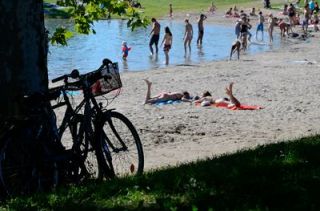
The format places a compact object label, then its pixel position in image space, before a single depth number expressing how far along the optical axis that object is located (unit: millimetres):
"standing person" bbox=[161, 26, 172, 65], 30422
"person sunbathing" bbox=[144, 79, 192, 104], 17375
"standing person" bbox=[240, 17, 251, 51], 35962
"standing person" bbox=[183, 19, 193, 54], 35562
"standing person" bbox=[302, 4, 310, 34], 45862
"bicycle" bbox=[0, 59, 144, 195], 5969
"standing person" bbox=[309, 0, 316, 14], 53281
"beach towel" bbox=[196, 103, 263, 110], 15938
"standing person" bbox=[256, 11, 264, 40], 43244
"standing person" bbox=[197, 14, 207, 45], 38375
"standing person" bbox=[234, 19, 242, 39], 39206
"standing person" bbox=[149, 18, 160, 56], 32344
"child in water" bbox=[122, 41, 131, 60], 32262
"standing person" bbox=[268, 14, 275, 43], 41288
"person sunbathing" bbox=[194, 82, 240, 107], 16016
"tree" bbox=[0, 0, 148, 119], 6438
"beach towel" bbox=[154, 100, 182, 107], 17172
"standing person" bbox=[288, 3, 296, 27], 47119
